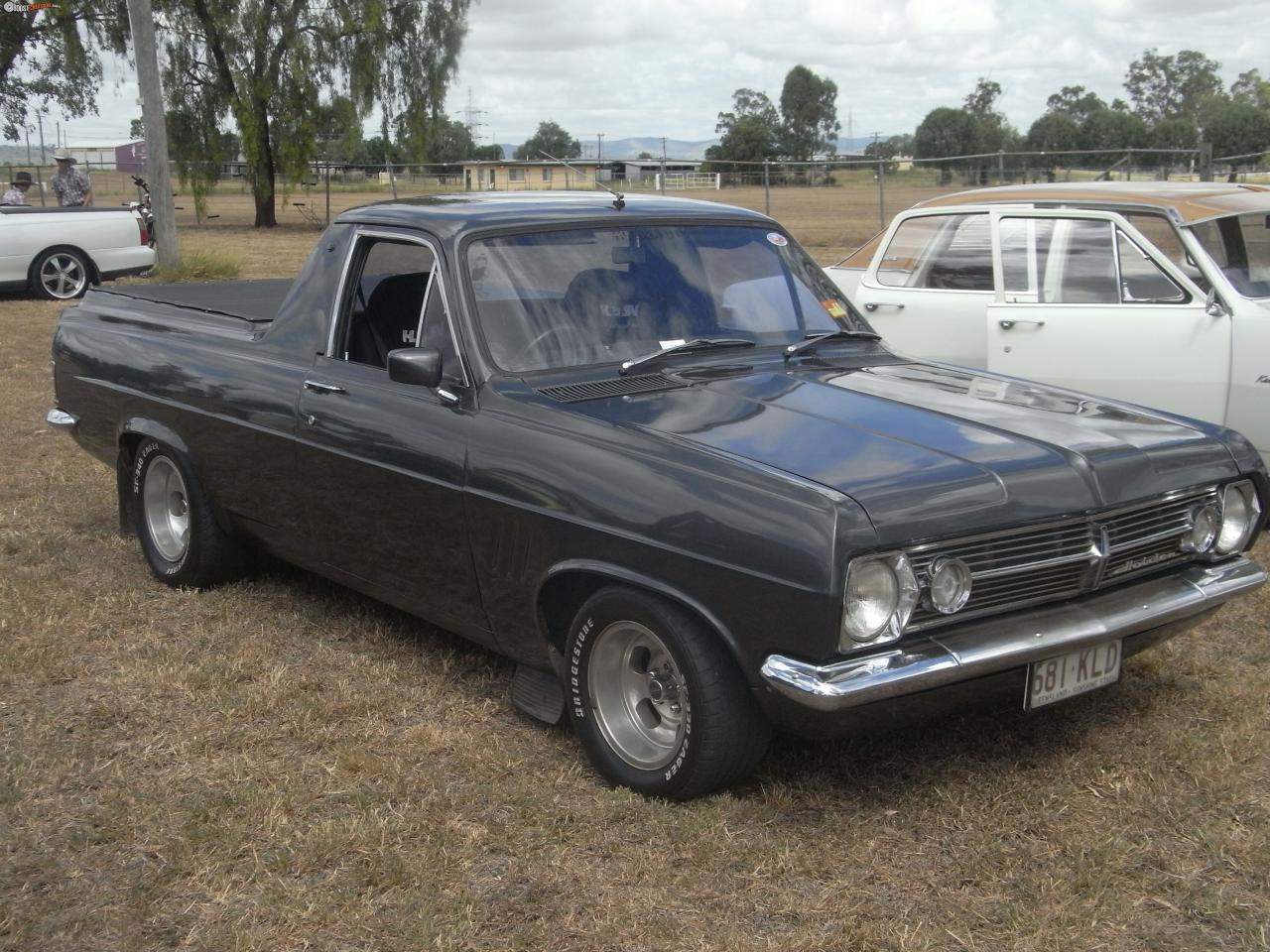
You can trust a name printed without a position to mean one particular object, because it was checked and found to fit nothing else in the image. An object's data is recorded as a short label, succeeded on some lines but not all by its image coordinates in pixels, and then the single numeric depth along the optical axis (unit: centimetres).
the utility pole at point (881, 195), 2229
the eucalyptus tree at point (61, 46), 2973
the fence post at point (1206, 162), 1842
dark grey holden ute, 351
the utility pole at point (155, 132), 1758
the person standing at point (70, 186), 1998
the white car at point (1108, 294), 668
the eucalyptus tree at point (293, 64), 3288
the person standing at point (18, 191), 1966
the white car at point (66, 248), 1648
